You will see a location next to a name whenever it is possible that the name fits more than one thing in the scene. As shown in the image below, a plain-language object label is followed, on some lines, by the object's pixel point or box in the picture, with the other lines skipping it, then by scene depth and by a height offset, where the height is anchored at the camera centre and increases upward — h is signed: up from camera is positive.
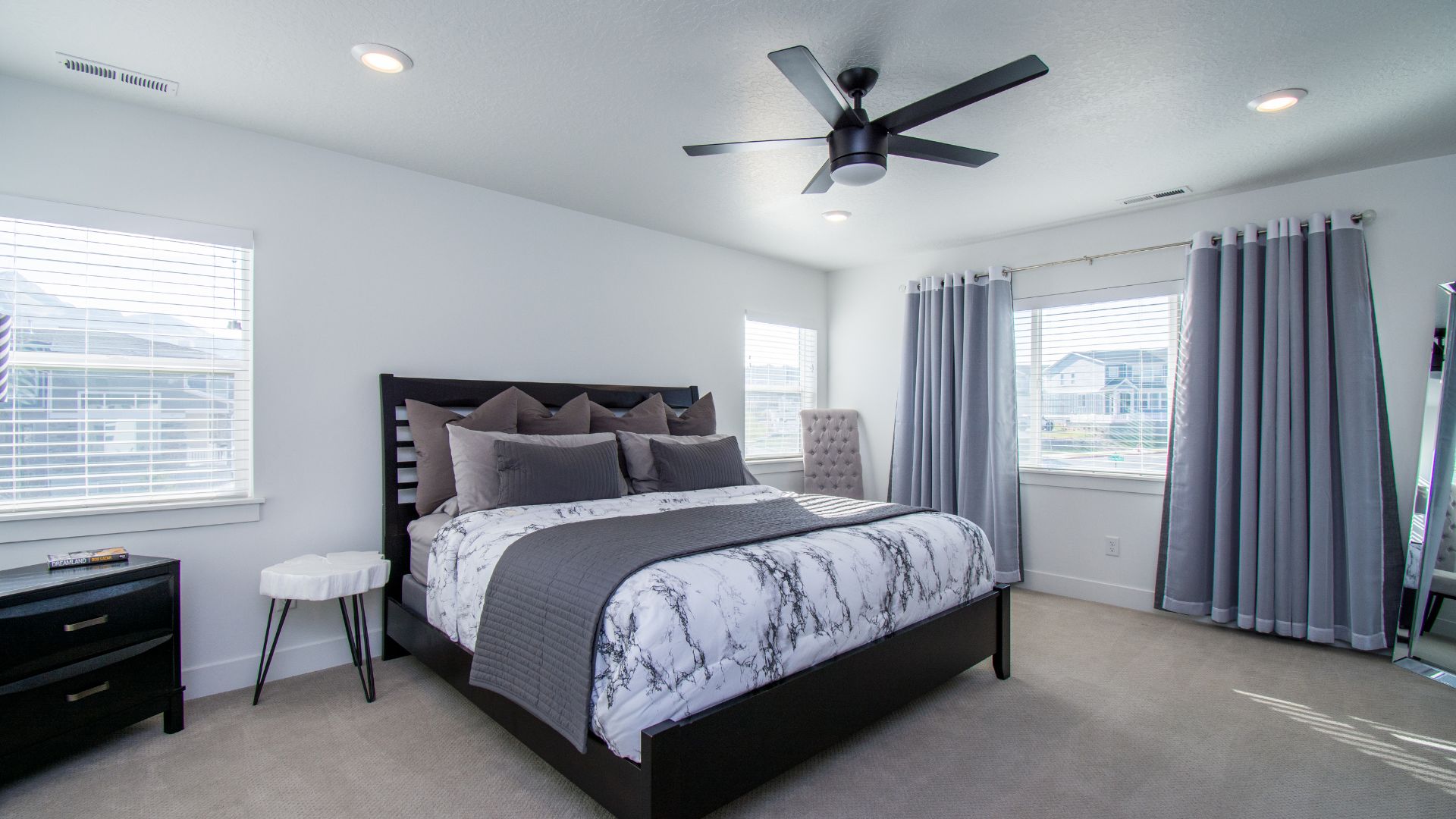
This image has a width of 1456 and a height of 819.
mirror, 3.07 -0.57
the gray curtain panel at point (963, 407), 4.57 +0.03
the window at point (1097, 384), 4.08 +0.19
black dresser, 2.04 -0.85
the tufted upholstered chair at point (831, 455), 5.36 -0.37
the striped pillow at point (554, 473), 2.96 -0.32
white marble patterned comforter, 1.74 -0.62
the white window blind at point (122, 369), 2.51 +0.13
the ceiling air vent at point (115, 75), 2.36 +1.20
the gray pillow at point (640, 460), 3.59 -0.29
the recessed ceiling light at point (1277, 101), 2.57 +1.24
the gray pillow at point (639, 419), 3.86 -0.07
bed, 1.72 -0.86
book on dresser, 2.33 -0.57
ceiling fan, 1.94 +0.97
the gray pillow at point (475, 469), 2.95 -0.29
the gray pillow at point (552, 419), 3.53 -0.07
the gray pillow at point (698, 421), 4.23 -0.09
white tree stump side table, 2.60 -0.72
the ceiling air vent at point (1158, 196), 3.69 +1.24
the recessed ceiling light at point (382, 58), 2.25 +1.20
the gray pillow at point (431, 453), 3.18 -0.24
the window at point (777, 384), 5.27 +0.20
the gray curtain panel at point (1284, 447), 3.27 -0.16
